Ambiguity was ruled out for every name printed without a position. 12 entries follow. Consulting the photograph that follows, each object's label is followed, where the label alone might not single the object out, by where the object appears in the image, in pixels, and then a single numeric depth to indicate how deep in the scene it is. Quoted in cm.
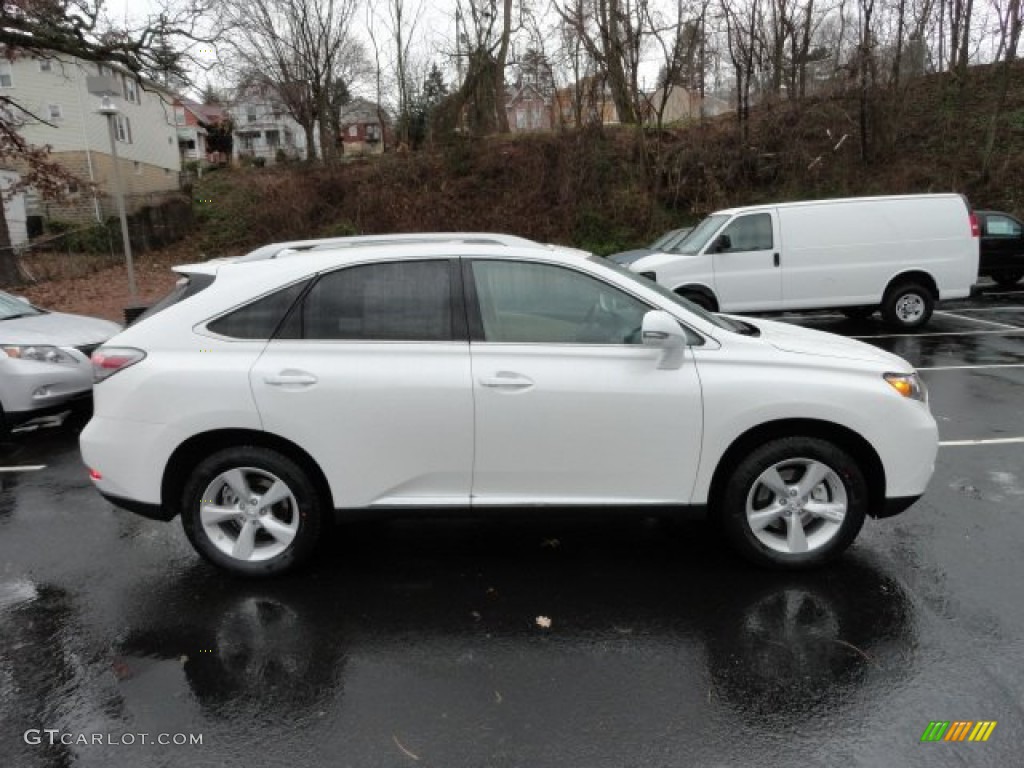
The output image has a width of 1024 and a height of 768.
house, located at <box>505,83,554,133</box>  2451
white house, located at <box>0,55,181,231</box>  2775
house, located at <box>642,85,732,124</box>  2431
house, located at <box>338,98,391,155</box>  2788
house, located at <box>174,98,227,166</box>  5719
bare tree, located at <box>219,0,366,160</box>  2630
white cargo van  1109
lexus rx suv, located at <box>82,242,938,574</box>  366
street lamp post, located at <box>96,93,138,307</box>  1291
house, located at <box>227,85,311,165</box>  5387
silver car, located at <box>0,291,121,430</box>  667
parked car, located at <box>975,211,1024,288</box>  1573
